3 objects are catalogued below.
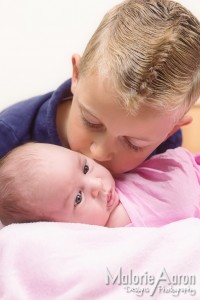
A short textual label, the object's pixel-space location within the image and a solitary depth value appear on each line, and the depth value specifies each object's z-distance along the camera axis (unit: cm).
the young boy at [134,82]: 82
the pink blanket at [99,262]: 80
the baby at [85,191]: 90
